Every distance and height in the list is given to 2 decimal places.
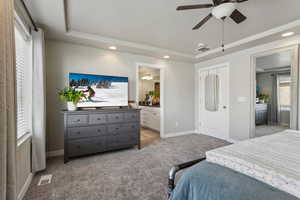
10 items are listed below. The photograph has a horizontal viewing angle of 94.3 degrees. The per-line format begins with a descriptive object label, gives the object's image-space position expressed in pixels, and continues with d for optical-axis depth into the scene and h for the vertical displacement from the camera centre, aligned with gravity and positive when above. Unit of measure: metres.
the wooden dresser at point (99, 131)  2.64 -0.68
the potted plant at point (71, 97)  2.67 +0.02
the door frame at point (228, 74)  3.92 +0.68
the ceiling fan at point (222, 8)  1.59 +1.06
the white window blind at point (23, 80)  1.89 +0.27
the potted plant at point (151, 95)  6.12 +0.12
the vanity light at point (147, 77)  6.55 +1.00
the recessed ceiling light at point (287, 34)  2.64 +1.24
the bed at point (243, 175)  0.80 -0.53
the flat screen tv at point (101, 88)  2.97 +0.22
